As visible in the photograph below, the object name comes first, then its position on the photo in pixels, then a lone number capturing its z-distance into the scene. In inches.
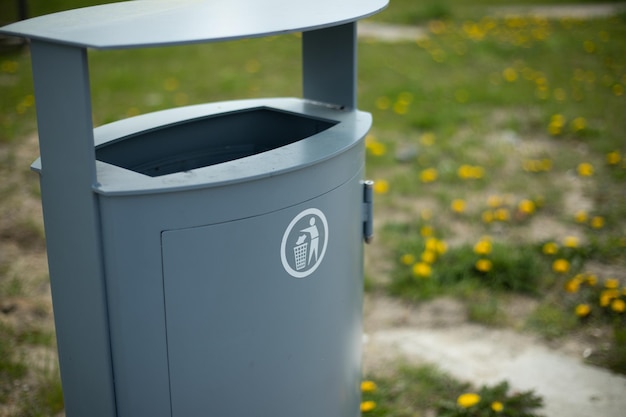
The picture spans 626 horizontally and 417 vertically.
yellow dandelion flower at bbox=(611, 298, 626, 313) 133.3
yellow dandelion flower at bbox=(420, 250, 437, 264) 150.9
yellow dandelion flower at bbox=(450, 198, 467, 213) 169.9
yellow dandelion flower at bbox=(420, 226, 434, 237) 163.2
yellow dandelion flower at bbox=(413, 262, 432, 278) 146.6
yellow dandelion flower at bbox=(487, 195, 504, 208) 171.7
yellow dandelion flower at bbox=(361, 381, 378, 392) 118.3
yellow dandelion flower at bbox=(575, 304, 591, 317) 135.3
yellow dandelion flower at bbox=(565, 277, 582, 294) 140.8
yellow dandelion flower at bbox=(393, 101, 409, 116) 227.0
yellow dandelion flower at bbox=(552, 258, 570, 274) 146.0
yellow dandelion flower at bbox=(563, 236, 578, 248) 153.0
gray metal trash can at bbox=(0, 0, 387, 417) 72.3
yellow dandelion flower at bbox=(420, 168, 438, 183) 186.5
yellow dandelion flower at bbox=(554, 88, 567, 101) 231.8
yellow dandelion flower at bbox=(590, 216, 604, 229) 161.6
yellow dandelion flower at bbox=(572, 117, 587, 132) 207.8
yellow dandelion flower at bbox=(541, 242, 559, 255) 152.6
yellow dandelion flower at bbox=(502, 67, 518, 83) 250.2
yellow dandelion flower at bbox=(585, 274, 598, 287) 141.4
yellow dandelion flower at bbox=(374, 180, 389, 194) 181.6
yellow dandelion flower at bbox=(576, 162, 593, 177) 183.7
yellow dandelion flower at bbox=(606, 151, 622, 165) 189.0
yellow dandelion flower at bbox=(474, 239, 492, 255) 150.8
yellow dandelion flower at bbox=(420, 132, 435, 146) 205.5
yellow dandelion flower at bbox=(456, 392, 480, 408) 113.1
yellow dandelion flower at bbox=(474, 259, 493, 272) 148.7
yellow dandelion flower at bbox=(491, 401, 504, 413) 111.1
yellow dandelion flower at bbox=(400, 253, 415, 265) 152.9
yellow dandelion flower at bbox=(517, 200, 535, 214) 167.3
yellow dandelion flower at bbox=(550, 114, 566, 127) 210.1
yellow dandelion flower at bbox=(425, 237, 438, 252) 154.0
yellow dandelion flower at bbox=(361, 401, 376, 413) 113.1
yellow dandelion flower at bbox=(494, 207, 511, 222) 166.6
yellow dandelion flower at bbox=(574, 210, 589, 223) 164.2
